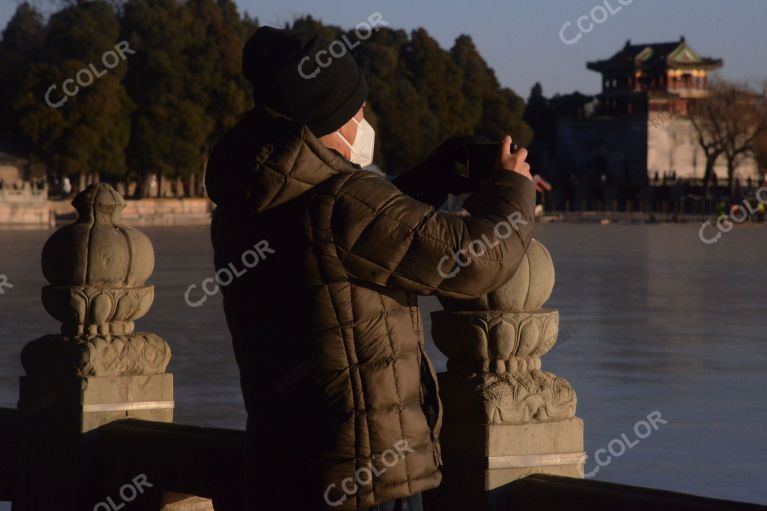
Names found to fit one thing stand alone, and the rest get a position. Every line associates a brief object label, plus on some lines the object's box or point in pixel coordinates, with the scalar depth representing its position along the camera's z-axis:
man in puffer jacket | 4.88
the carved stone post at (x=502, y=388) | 5.86
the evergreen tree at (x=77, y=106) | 97.20
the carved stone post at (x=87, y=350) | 8.37
